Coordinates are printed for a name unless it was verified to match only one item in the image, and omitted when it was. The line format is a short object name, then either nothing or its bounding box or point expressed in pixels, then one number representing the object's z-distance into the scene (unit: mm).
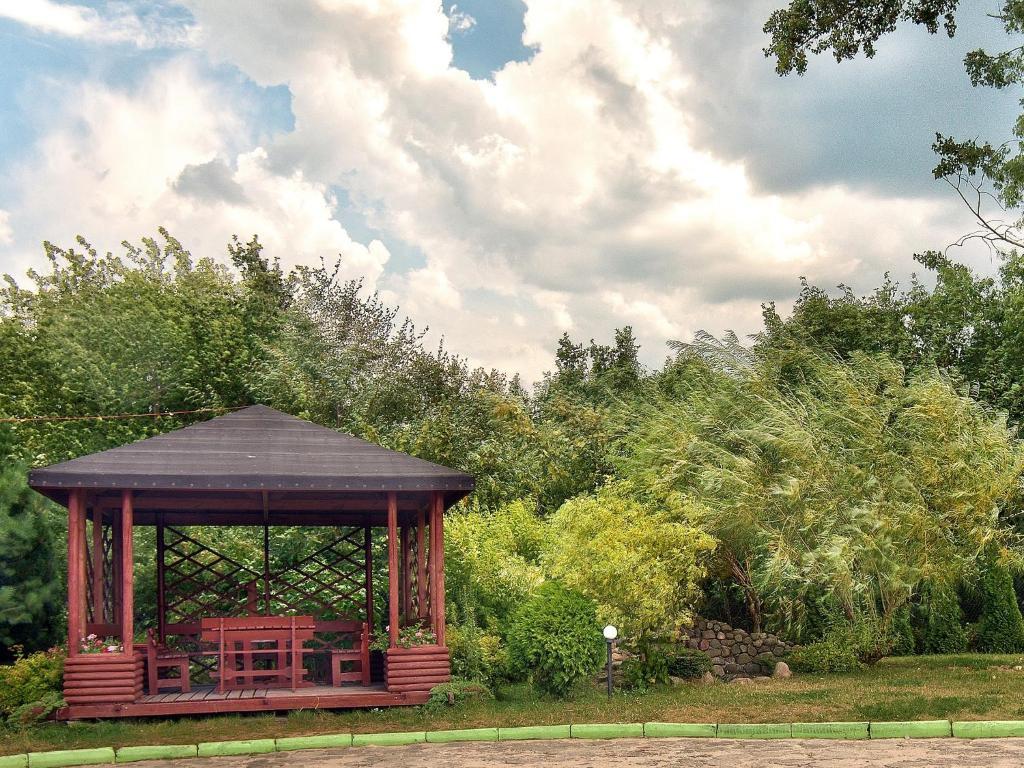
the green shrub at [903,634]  19656
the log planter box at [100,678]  12070
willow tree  17547
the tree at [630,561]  14875
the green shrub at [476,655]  13273
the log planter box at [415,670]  12750
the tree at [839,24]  13703
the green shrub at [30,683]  11992
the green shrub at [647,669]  15227
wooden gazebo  12250
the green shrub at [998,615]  20328
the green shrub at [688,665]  16516
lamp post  13195
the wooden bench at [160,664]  13023
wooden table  12945
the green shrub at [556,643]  13328
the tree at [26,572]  14250
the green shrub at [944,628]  20062
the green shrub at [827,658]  17000
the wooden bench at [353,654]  13477
